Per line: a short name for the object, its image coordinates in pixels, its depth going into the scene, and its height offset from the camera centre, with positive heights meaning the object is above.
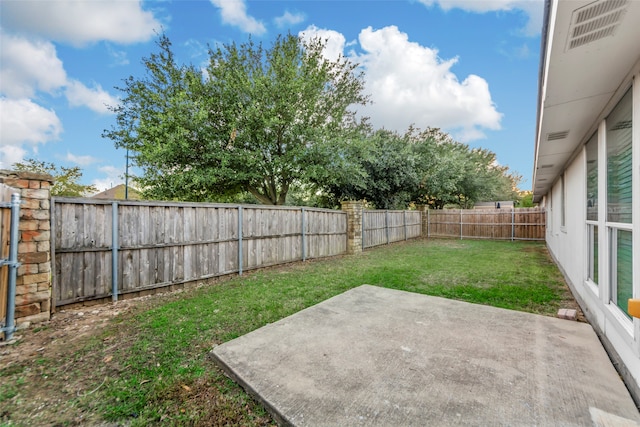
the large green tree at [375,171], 10.98 +1.93
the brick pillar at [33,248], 3.02 -0.43
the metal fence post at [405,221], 13.39 -0.45
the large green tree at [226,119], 8.92 +3.33
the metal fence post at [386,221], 11.72 -0.42
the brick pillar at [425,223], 15.36 -0.64
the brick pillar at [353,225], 9.35 -0.47
